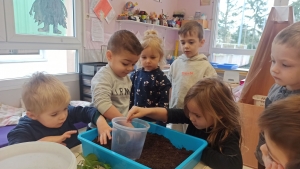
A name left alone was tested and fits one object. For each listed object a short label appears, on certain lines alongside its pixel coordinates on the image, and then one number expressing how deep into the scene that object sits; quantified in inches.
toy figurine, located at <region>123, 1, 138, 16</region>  105.7
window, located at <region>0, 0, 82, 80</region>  68.3
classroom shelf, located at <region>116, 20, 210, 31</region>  104.6
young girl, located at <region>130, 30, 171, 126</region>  51.9
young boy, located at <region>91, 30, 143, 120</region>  38.1
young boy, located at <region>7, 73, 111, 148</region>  30.5
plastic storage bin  24.6
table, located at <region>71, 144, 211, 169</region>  29.4
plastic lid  21.5
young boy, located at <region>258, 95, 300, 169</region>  17.3
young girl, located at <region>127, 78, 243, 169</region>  29.5
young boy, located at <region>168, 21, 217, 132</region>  59.5
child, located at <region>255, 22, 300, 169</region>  33.2
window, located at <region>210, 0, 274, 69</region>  129.5
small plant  24.8
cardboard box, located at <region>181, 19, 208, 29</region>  136.9
